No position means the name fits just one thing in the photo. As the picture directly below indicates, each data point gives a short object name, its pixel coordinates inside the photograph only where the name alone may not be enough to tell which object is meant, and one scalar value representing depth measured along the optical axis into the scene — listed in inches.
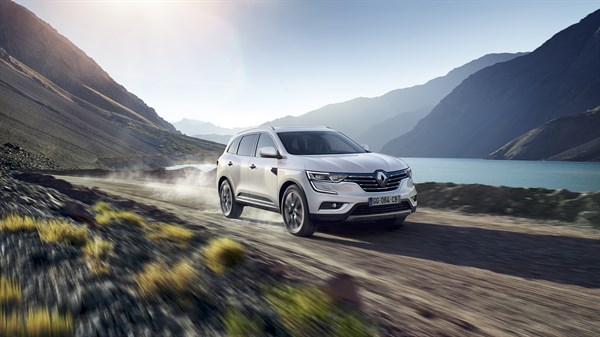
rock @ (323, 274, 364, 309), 145.3
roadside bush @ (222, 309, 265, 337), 108.1
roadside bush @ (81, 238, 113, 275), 142.8
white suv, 277.0
